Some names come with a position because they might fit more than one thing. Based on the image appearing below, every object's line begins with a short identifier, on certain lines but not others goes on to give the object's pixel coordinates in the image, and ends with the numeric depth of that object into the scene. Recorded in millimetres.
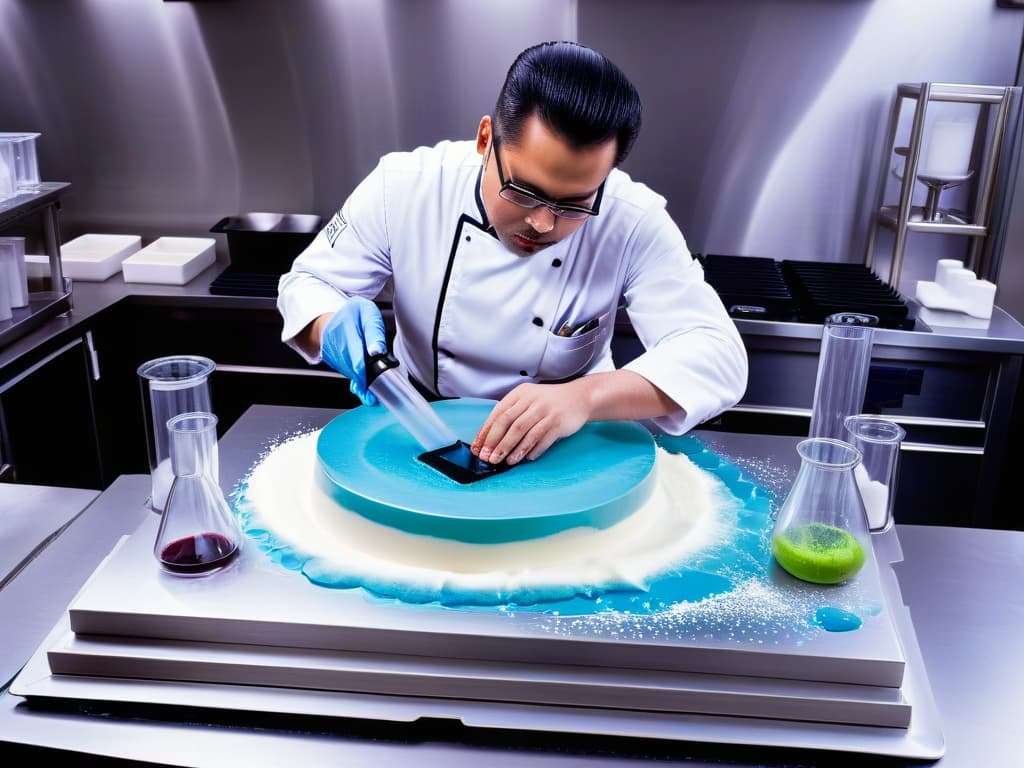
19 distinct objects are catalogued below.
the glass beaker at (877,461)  1376
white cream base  1243
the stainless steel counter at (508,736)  1067
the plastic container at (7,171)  2490
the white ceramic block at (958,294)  2803
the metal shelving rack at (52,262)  2447
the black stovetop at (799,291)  2750
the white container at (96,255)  3037
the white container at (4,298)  2531
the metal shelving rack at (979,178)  2793
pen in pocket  1964
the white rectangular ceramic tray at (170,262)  3008
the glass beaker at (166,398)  1375
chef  1515
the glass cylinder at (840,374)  1495
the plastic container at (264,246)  2990
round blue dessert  1256
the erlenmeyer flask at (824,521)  1202
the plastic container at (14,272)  2527
